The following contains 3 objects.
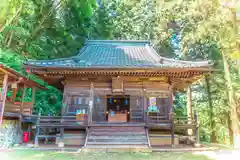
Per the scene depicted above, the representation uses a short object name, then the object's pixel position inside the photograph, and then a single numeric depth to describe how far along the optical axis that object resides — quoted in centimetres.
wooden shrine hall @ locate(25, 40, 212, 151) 833
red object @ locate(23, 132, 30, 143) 973
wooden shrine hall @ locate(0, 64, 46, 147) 796
